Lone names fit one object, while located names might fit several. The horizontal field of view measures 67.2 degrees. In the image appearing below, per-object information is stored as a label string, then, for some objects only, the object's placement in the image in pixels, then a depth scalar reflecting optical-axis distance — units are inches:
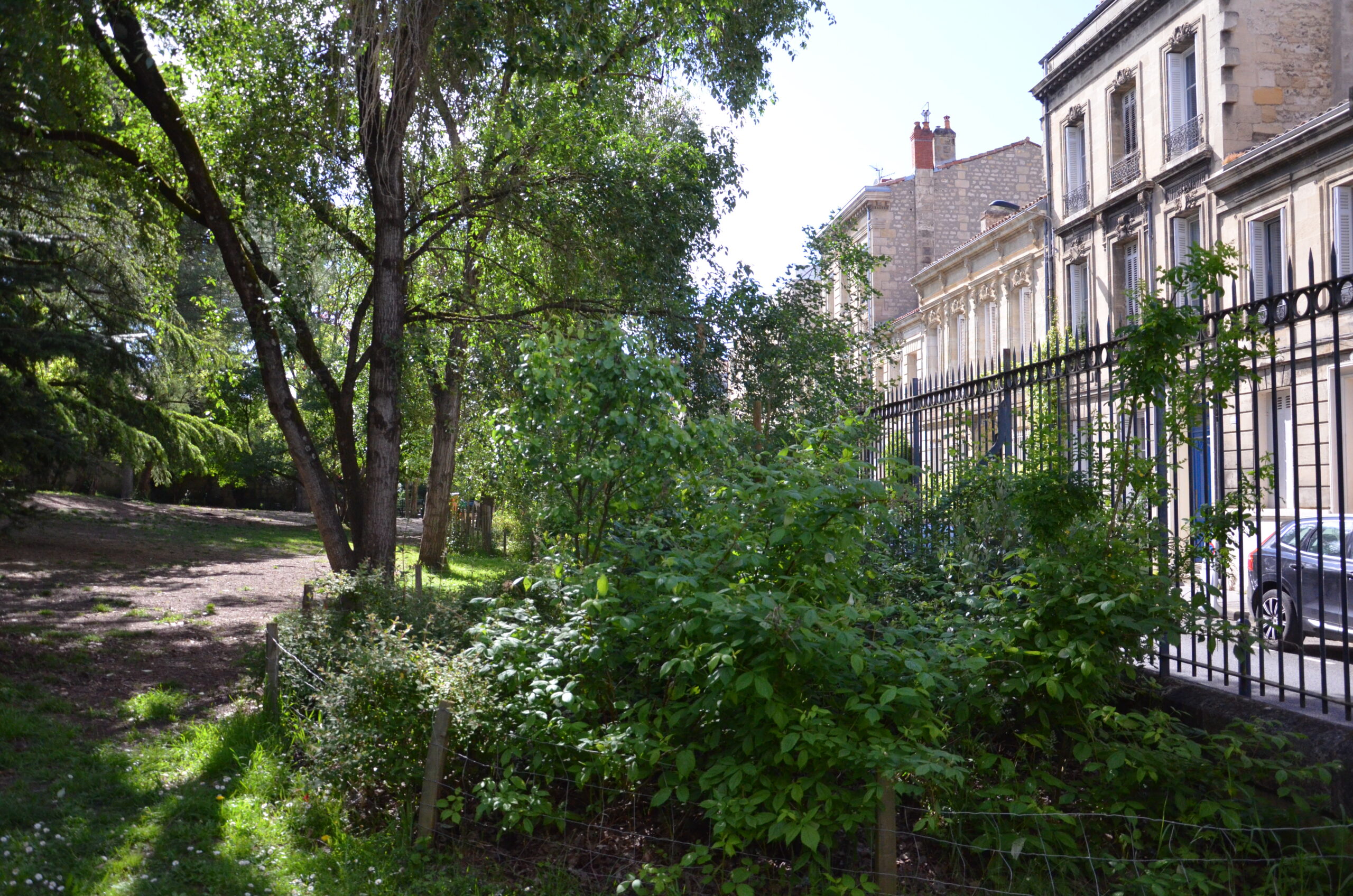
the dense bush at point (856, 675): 164.2
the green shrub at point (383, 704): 214.5
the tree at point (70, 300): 406.3
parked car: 319.0
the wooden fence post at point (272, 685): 307.9
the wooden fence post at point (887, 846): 159.9
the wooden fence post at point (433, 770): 201.2
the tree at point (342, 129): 375.9
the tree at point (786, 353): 459.2
